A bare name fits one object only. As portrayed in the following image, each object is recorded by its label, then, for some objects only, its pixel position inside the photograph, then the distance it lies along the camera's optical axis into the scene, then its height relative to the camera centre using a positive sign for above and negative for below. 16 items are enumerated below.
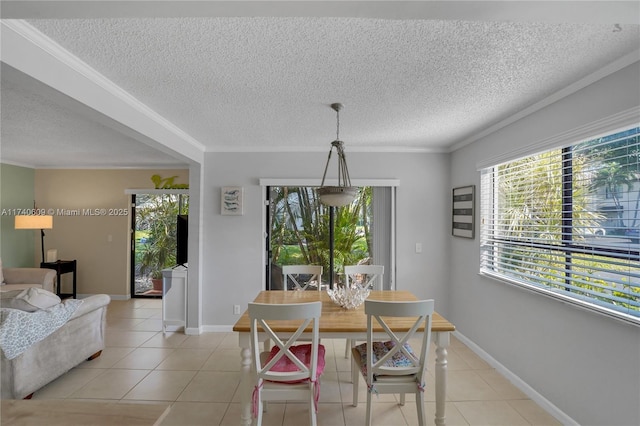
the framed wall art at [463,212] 3.45 +0.08
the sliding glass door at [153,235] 5.62 -0.33
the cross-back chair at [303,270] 3.29 -0.56
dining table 1.97 -0.77
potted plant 5.63 -0.39
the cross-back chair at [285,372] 1.80 -0.94
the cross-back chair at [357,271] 3.22 -0.57
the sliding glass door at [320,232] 4.13 -0.19
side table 5.03 -0.86
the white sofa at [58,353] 2.27 -1.15
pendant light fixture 2.23 +0.17
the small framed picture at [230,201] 3.96 +0.21
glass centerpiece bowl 2.46 -0.64
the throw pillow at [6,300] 2.46 -0.67
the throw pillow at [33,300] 2.47 -0.68
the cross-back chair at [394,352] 1.84 -0.86
